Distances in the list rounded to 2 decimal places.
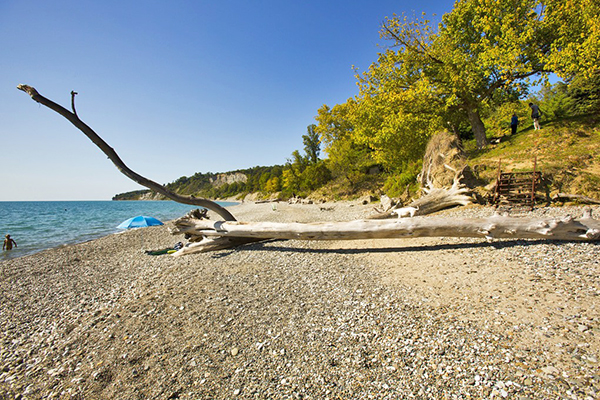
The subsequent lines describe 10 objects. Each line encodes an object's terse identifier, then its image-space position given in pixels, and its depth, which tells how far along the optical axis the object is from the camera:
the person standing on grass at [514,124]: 19.67
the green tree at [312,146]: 62.16
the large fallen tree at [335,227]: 6.53
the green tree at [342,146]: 38.28
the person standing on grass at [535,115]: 17.42
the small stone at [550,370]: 2.81
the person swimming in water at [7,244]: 15.83
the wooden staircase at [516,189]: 11.13
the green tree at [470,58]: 16.05
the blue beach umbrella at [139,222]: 11.49
